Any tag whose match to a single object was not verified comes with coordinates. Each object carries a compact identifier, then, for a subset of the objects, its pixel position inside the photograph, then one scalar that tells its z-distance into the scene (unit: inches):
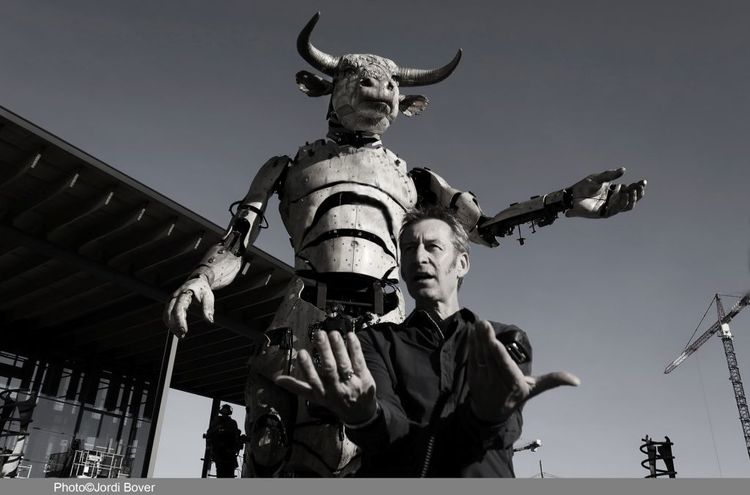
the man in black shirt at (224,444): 146.2
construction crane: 1788.9
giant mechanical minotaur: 113.4
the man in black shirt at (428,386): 49.9
